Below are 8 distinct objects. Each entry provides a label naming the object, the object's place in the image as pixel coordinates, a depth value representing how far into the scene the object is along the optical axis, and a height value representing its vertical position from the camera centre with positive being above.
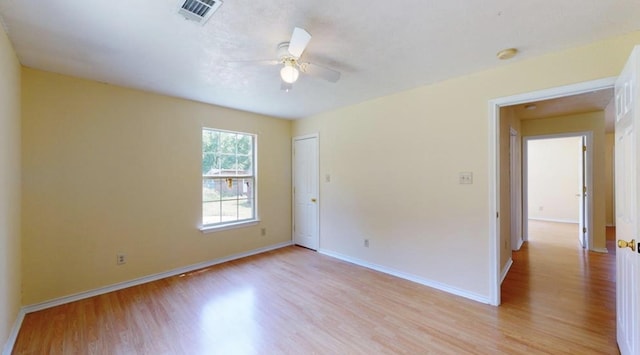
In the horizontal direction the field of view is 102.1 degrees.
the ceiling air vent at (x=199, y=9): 1.58 +1.08
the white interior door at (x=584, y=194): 4.57 -0.29
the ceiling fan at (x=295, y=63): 1.72 +0.93
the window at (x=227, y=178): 3.89 +0.01
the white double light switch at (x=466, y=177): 2.78 +0.01
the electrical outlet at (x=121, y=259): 3.03 -0.94
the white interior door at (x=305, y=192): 4.56 -0.24
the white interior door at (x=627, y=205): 1.48 -0.18
